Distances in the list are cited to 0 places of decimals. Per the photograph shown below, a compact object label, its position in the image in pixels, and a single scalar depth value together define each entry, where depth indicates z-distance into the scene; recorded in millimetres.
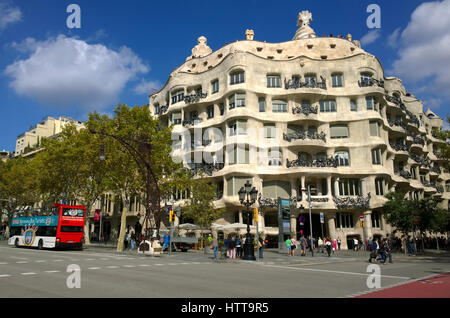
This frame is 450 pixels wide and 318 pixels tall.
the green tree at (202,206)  32281
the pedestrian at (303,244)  26400
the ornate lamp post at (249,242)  21406
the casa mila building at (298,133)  36531
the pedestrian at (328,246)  25850
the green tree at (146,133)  32969
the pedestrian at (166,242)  29531
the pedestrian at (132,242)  32406
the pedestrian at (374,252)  20462
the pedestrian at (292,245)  26527
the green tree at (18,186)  43750
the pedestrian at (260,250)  23819
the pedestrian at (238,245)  23672
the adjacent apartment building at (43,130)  90938
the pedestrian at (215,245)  22200
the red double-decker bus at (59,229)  27688
